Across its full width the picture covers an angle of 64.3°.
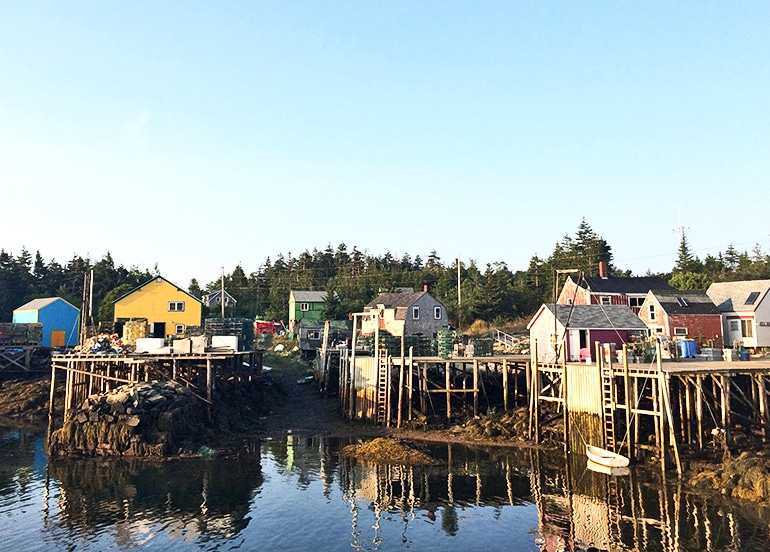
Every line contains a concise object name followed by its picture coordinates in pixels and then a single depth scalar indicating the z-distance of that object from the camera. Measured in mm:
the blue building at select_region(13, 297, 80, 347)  60969
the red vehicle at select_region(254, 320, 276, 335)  82750
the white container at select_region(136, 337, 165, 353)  38312
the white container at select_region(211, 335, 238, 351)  39125
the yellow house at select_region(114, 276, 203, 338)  51094
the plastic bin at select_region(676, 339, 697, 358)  38656
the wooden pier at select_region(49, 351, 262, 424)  36219
